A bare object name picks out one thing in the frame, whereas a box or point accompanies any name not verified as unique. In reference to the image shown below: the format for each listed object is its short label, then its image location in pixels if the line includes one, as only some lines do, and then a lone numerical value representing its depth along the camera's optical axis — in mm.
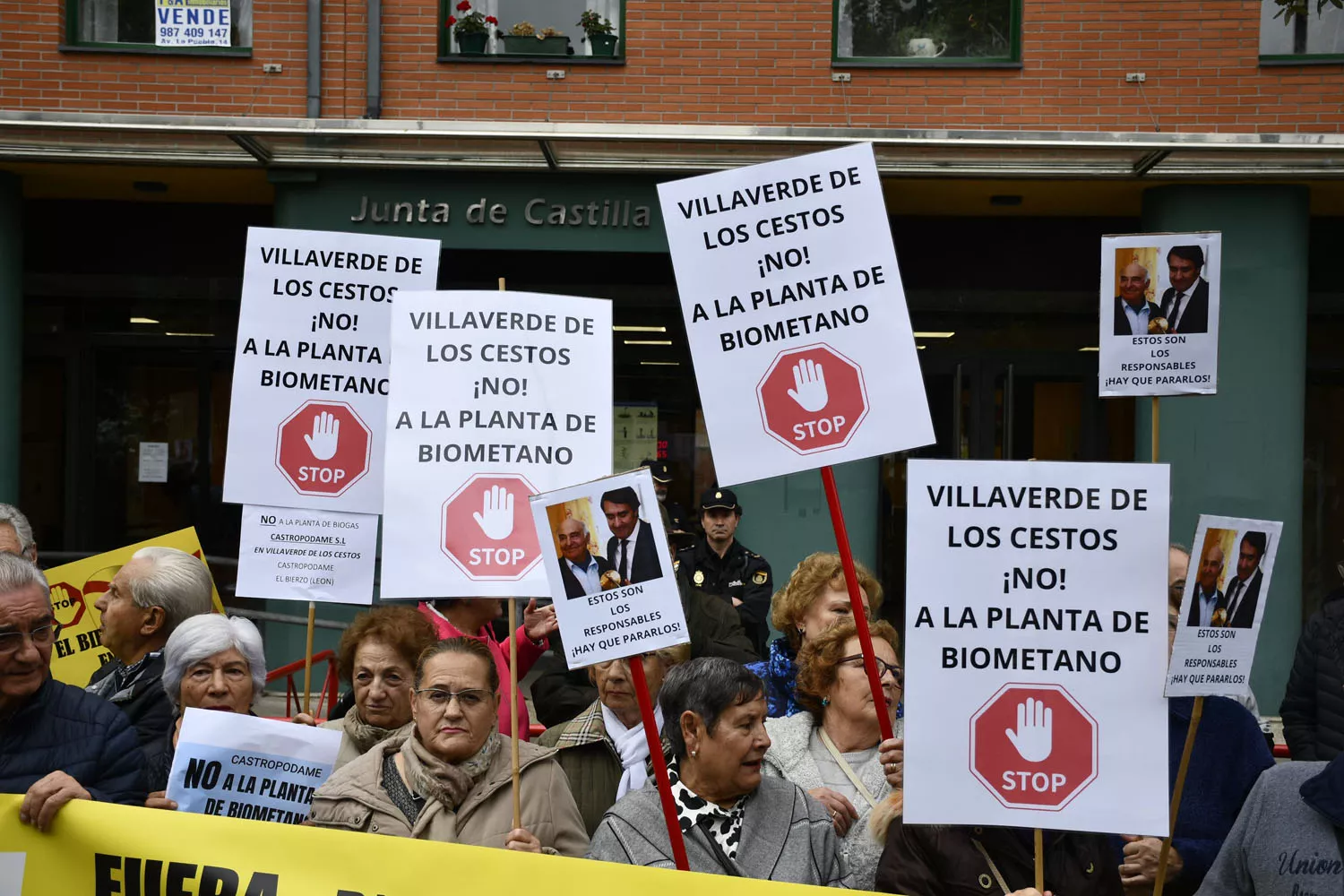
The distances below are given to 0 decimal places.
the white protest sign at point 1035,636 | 3434
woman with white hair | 4457
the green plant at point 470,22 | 11305
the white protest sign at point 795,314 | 4199
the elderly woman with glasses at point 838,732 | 4383
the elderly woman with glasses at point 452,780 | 3967
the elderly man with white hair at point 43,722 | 3705
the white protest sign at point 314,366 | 5305
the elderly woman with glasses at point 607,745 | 4672
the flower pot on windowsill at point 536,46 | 11453
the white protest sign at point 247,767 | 4164
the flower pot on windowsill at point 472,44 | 11391
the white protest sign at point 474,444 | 4250
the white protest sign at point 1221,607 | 3586
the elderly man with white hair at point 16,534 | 5980
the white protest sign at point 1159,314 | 4805
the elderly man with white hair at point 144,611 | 4820
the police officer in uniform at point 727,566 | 8102
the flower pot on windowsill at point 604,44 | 11398
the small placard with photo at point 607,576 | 3672
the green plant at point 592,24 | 11359
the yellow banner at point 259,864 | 3369
